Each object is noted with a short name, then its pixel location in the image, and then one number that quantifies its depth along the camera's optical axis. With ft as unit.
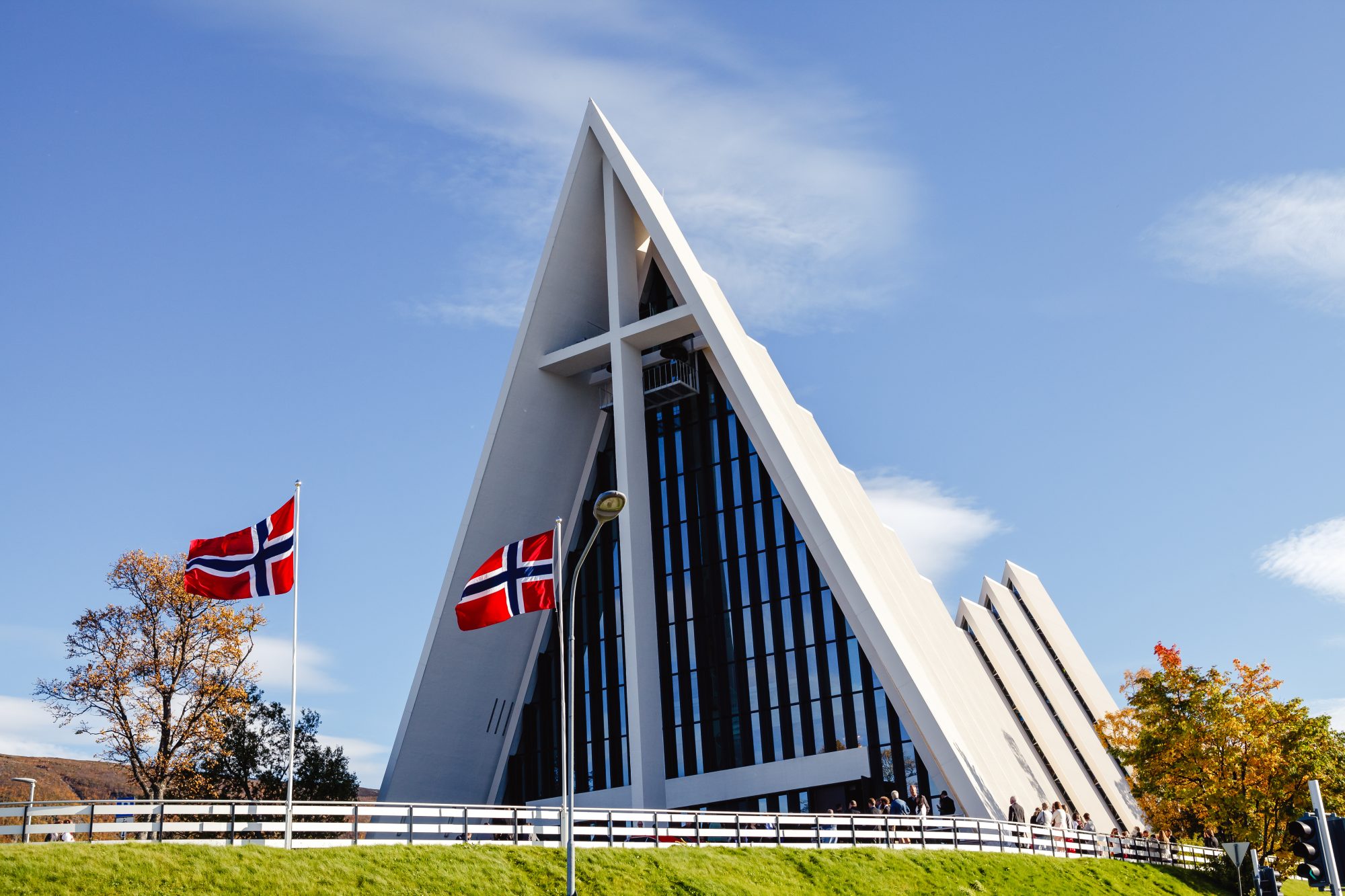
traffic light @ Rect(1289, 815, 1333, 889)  47.60
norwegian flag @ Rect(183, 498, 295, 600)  69.46
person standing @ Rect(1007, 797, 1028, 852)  102.94
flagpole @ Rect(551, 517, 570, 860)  71.15
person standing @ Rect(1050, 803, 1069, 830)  106.32
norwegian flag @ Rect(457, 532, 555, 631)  72.74
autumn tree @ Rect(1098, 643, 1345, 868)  115.24
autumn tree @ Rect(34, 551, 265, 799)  113.70
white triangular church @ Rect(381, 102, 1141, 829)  118.21
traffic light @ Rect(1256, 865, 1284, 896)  65.98
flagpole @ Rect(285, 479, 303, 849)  62.65
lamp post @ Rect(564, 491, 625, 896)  55.77
